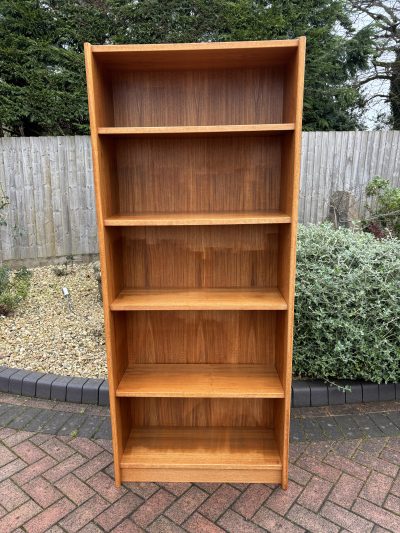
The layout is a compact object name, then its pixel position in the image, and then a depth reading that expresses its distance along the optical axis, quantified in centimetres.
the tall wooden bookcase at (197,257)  186
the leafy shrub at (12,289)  396
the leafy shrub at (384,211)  489
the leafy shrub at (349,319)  264
